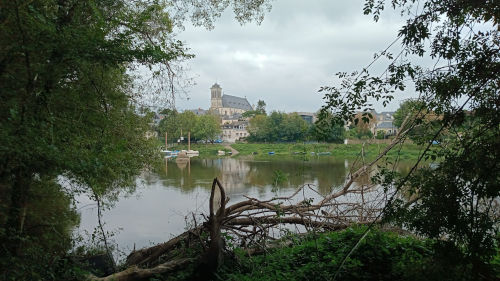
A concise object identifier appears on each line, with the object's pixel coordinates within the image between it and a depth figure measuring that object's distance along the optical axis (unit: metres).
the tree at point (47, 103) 2.57
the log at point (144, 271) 3.62
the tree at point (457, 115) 1.90
